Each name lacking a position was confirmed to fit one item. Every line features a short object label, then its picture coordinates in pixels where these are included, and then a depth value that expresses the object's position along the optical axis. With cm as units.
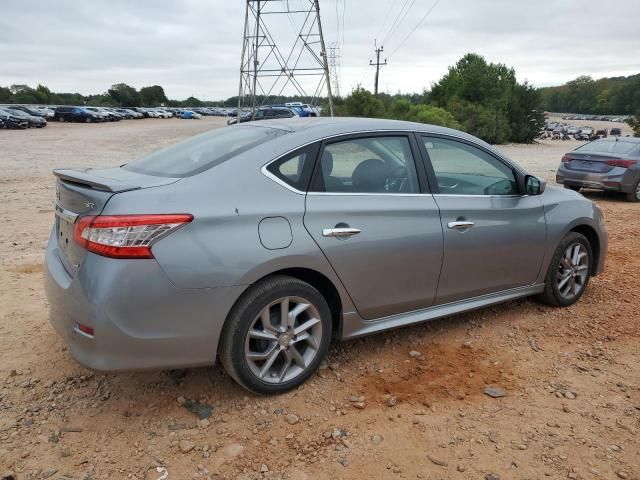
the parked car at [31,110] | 5108
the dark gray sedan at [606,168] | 1146
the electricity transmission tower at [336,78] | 5467
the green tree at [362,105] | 3356
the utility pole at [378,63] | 6153
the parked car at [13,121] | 4169
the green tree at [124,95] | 10425
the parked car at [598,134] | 7411
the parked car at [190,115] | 8106
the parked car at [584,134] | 7614
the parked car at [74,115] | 5494
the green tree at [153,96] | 11339
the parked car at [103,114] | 5709
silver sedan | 272
